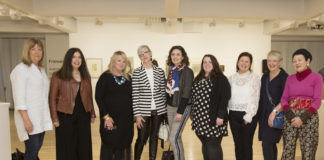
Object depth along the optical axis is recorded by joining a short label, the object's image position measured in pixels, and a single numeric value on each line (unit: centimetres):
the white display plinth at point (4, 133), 286
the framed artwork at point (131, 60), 781
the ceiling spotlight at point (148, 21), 695
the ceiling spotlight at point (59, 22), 621
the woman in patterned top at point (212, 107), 281
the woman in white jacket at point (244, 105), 289
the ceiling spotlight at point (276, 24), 707
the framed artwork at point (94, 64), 783
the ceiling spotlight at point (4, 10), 476
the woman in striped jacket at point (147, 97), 296
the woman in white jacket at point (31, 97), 259
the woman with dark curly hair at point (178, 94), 297
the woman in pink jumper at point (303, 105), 268
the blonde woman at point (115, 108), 274
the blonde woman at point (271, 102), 296
